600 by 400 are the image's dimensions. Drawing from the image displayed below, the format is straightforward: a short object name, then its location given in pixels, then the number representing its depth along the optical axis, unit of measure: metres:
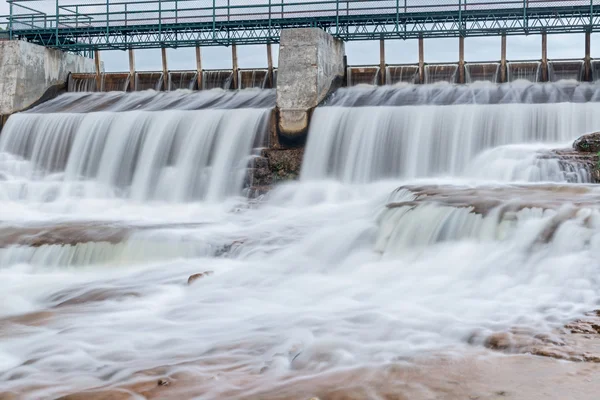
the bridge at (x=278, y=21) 18.84
